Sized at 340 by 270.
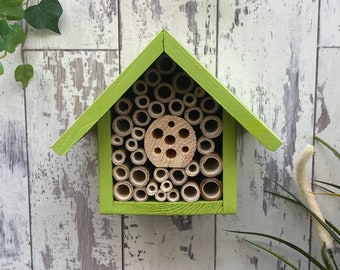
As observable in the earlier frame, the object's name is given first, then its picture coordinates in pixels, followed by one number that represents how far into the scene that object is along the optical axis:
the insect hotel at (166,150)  0.58
